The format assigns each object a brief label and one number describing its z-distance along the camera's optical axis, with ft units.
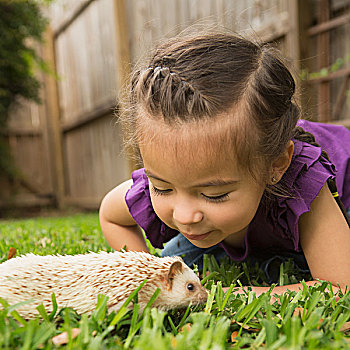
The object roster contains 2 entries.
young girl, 1.76
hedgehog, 1.61
